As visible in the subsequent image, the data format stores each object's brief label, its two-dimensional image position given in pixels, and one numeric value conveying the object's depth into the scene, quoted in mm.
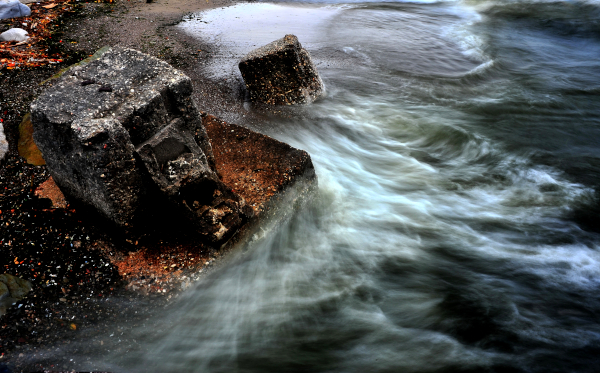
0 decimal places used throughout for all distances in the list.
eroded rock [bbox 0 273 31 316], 2994
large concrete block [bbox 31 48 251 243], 2910
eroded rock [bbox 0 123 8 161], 4312
